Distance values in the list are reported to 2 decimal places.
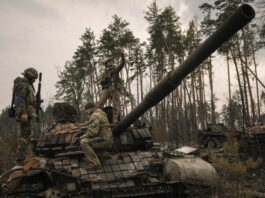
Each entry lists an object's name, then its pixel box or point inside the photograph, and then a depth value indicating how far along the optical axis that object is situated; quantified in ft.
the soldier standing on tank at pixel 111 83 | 26.23
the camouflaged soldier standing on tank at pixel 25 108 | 18.72
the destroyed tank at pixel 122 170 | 16.29
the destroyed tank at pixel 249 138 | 45.22
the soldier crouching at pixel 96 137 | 19.06
